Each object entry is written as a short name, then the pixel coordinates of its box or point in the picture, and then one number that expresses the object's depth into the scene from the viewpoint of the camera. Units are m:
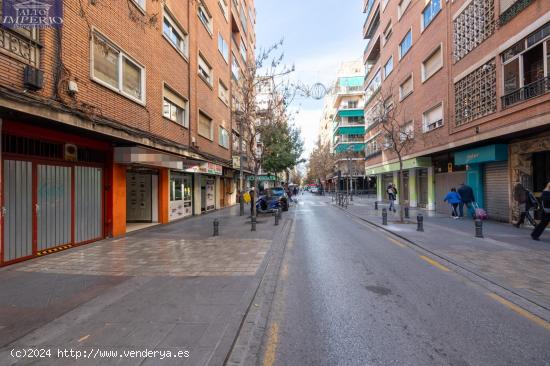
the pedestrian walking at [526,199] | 10.07
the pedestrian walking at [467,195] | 13.22
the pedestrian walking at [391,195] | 18.38
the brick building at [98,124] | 6.20
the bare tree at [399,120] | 16.03
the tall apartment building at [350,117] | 51.75
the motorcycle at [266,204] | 17.89
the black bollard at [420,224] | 10.43
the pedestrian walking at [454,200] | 14.15
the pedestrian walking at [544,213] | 8.23
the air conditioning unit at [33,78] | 5.92
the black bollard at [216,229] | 9.75
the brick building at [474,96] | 10.06
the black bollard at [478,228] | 9.12
